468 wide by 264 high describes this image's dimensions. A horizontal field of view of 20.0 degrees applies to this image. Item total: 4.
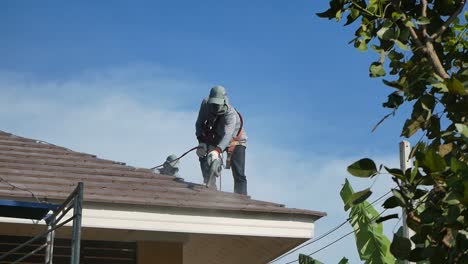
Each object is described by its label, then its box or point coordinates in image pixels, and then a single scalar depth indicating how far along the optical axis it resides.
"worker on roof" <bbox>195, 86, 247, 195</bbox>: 15.84
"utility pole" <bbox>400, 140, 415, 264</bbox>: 19.25
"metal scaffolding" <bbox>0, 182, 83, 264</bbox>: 10.13
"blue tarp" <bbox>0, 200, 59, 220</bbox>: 10.80
